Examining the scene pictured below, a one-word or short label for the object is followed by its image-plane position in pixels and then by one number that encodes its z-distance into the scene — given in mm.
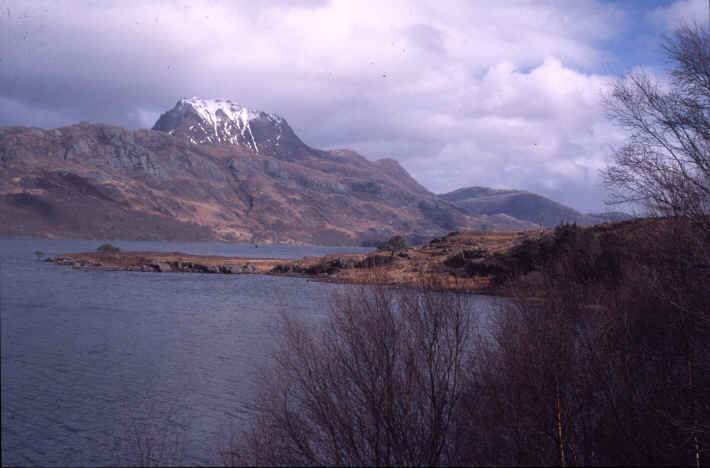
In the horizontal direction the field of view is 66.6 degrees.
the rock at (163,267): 95269
